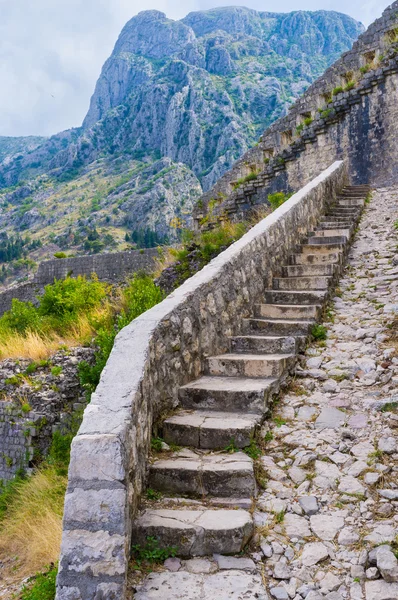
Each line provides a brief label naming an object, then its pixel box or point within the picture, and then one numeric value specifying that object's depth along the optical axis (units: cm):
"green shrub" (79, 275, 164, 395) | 781
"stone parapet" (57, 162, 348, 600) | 234
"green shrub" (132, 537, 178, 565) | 262
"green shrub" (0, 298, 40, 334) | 1205
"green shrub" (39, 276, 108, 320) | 1197
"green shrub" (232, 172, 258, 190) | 1617
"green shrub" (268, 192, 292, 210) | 1152
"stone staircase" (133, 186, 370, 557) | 269
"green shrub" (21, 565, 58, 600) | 287
